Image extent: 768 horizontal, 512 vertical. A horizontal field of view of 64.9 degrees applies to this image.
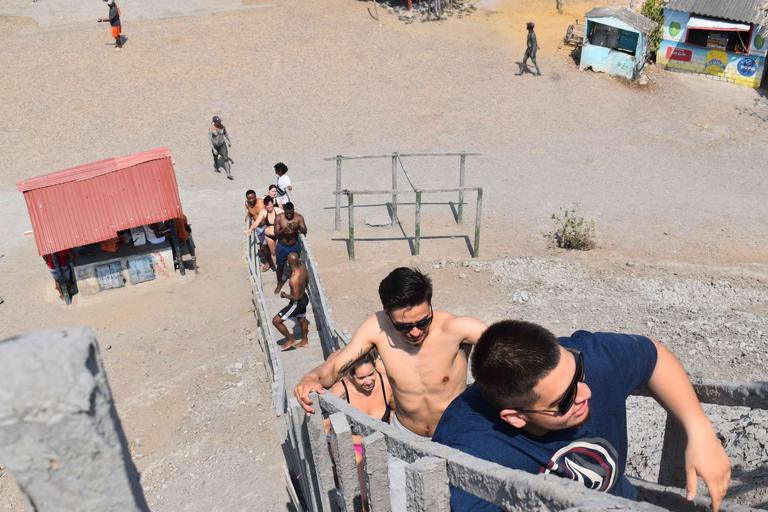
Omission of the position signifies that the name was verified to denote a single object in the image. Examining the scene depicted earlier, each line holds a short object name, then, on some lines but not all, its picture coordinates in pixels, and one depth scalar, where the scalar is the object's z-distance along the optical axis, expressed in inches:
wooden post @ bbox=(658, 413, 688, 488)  114.0
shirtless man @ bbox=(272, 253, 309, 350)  299.7
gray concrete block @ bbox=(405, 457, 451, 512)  75.7
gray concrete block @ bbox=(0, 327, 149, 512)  37.3
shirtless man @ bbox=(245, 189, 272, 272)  405.1
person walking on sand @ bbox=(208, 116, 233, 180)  544.7
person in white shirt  424.2
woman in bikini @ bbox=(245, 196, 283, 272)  393.4
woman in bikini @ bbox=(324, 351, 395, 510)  172.7
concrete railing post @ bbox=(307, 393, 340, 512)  108.0
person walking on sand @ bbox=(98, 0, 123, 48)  724.0
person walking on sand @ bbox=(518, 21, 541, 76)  689.0
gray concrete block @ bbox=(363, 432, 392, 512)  87.1
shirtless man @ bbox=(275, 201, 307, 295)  345.4
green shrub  442.3
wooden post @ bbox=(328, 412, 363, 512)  96.0
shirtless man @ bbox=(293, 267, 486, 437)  127.6
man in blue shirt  76.2
